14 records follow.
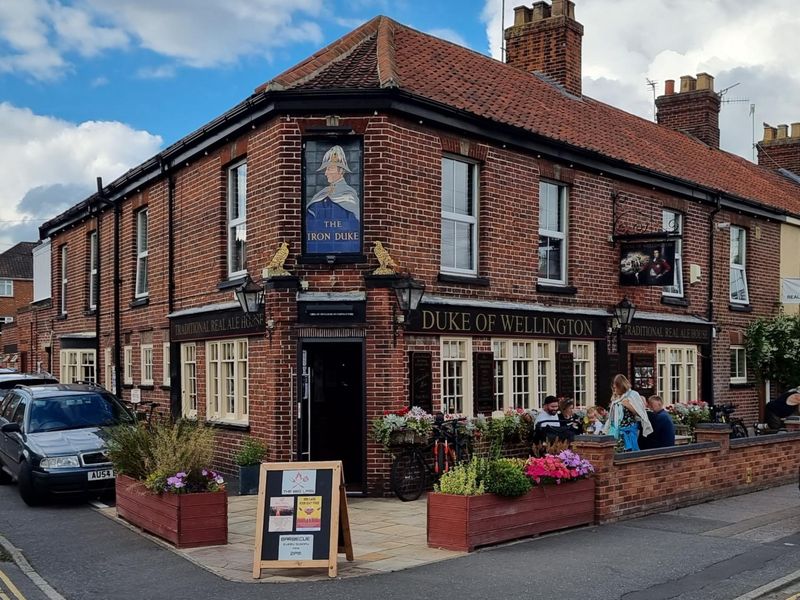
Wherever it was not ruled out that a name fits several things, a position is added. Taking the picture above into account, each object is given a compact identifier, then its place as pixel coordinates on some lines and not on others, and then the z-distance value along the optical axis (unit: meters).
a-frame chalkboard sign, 8.66
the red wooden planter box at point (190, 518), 9.86
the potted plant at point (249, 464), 13.51
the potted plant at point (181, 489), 9.88
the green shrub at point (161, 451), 10.04
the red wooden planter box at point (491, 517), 9.68
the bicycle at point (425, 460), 13.24
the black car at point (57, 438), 12.73
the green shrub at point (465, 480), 9.77
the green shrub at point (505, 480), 9.86
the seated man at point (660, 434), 13.41
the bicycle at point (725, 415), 19.30
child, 15.02
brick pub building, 13.77
